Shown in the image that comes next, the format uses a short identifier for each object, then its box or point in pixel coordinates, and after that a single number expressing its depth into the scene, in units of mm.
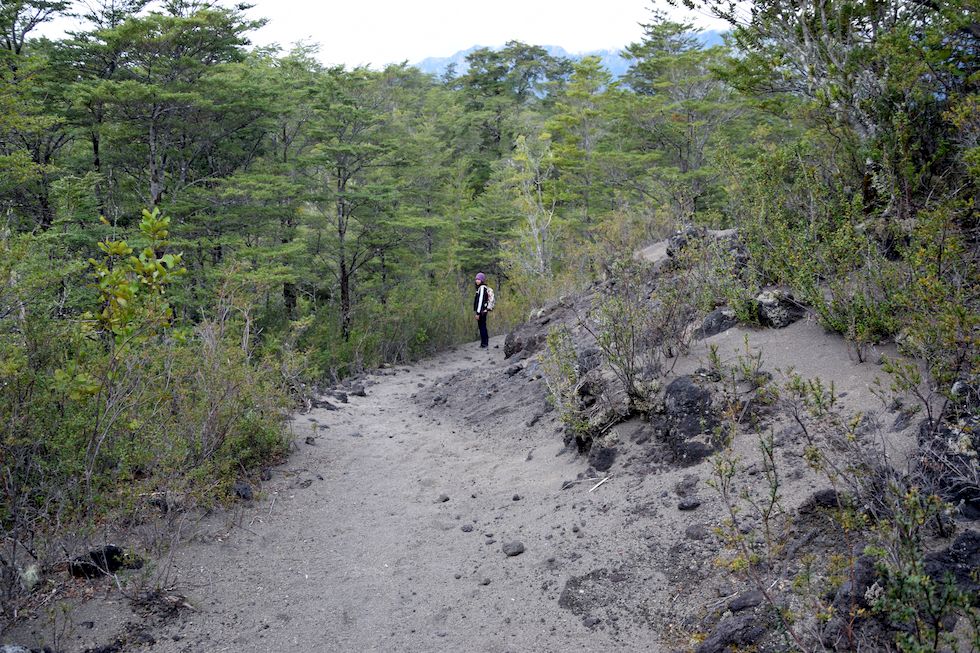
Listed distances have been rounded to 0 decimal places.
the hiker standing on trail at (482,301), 13609
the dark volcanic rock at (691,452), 4387
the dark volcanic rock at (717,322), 5782
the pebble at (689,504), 3936
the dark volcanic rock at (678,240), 6814
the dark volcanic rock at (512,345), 11245
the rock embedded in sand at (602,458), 4945
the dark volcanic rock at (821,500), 3307
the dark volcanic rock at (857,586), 2613
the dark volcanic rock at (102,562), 3711
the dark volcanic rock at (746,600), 2992
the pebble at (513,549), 4176
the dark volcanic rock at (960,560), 2559
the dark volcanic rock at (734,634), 2776
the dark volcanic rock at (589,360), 6145
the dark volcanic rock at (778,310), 5324
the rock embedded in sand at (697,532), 3668
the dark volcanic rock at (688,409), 4559
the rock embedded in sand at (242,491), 5295
